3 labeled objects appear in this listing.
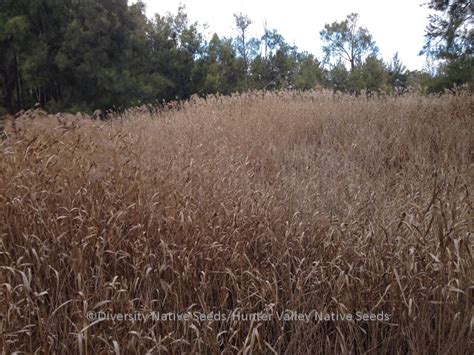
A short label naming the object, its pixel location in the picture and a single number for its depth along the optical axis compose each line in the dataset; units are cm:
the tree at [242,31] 2106
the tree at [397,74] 2981
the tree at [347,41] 3206
